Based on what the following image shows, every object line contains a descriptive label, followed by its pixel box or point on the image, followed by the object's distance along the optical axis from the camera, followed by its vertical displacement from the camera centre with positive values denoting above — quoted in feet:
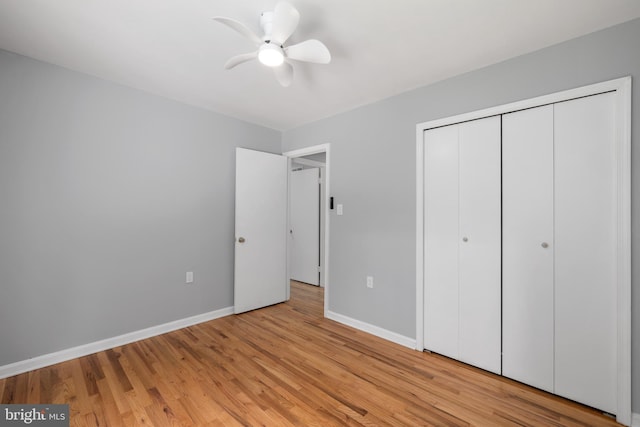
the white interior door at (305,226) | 15.70 -0.63
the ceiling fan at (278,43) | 4.79 +3.45
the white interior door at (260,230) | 11.18 -0.69
